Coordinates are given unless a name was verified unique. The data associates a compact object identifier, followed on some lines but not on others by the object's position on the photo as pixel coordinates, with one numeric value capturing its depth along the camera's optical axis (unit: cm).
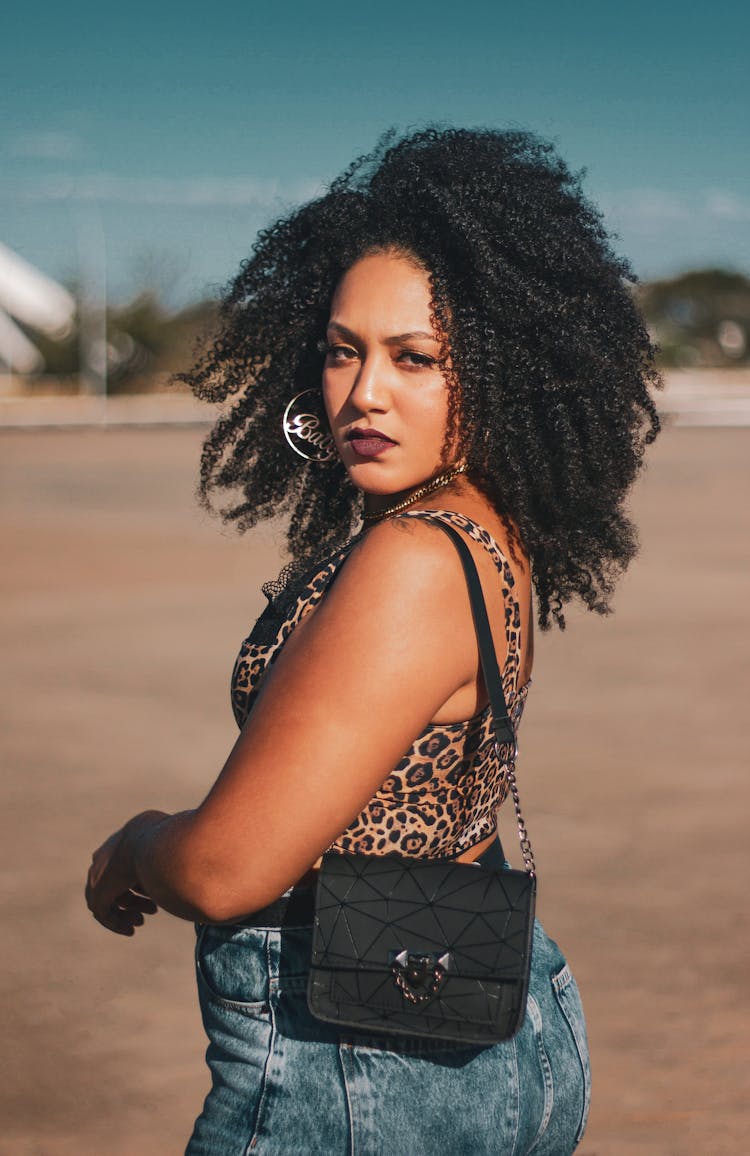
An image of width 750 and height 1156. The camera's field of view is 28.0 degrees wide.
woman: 154
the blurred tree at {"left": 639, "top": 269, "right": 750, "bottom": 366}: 7044
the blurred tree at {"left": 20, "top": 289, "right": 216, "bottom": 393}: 4988
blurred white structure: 5356
